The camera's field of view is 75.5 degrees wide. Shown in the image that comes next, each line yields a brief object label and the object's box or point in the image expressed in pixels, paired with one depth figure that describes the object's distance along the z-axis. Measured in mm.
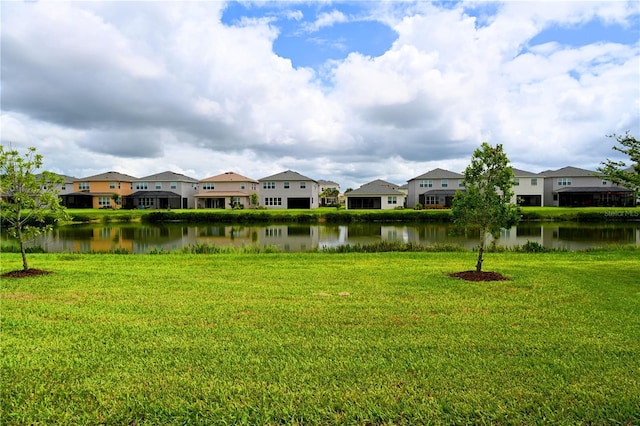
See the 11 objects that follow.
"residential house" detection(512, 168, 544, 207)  62219
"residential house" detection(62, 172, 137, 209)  67562
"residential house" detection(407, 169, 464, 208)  60875
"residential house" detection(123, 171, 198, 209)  66875
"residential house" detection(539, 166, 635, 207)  59656
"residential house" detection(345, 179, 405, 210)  62219
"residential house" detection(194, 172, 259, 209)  64875
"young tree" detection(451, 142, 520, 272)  11594
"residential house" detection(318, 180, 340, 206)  79062
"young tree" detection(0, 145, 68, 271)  11664
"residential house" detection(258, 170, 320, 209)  65062
